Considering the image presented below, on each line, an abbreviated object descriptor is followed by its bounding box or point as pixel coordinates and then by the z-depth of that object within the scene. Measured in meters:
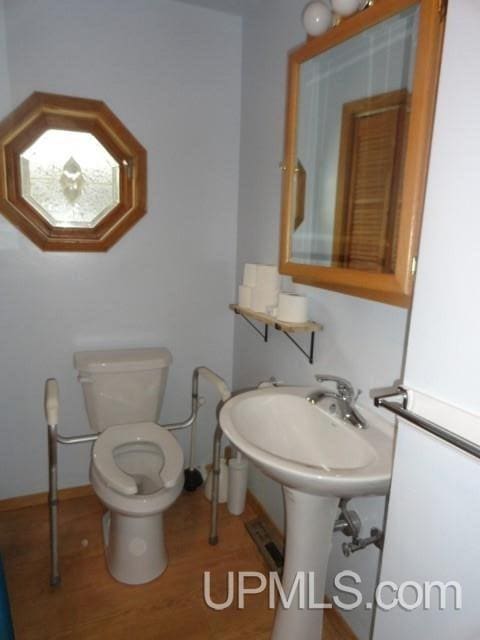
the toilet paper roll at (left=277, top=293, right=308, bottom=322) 1.54
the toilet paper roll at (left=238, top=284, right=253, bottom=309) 1.84
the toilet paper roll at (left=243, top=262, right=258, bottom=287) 1.82
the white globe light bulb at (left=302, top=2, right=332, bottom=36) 1.23
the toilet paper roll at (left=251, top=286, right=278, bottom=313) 1.72
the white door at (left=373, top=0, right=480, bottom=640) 0.71
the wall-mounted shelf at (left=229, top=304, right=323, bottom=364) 1.50
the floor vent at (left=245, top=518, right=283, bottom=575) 1.74
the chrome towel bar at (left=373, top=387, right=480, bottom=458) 0.70
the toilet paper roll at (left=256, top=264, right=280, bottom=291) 1.71
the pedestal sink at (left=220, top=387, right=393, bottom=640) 0.99
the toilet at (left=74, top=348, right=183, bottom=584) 1.59
